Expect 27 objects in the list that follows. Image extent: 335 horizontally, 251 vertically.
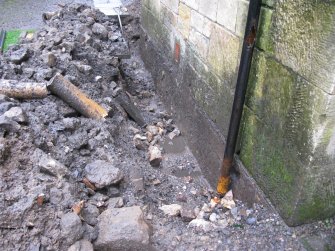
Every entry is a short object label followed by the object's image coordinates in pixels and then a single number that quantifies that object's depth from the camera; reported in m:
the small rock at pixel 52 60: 4.02
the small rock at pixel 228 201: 2.87
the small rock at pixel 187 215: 2.68
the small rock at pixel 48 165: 2.46
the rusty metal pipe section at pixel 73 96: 3.47
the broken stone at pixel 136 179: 2.88
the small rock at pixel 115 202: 2.50
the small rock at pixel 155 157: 3.80
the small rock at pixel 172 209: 2.76
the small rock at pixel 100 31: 6.02
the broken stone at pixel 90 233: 2.11
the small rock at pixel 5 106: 2.93
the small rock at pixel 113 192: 2.65
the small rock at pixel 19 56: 4.07
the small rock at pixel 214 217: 2.72
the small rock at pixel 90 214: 2.27
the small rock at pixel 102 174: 2.65
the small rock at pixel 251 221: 2.52
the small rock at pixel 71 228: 2.01
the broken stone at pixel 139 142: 3.97
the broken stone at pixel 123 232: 2.11
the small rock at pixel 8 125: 2.65
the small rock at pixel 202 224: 2.53
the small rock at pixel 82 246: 1.97
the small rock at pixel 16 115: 2.81
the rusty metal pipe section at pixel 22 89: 3.33
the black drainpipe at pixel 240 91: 2.32
